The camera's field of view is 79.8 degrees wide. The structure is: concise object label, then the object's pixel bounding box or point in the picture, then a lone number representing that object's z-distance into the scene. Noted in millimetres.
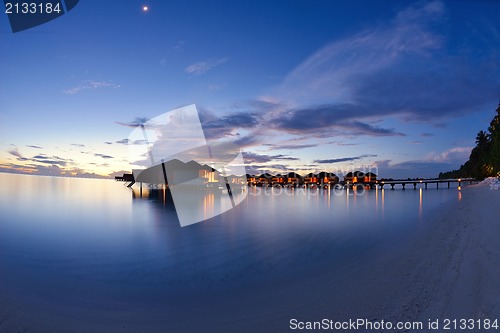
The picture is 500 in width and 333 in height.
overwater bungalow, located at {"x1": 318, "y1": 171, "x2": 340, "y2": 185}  173112
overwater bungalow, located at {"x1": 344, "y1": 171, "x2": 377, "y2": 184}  159238
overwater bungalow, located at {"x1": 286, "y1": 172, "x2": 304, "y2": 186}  186888
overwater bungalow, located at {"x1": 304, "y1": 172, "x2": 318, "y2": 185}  182250
